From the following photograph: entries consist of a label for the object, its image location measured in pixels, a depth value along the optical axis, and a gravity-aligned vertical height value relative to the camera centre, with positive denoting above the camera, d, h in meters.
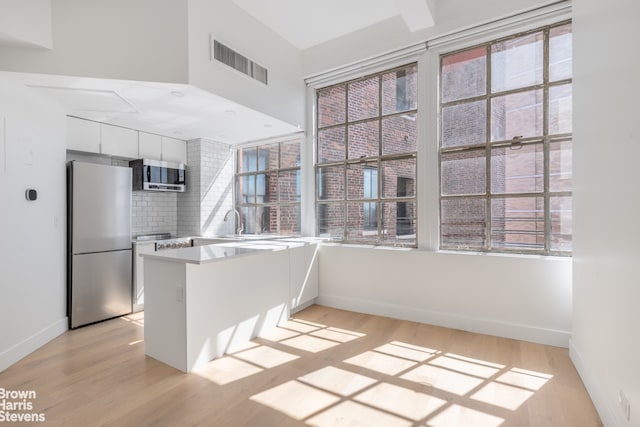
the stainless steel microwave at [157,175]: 4.21 +0.50
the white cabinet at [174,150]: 4.62 +0.93
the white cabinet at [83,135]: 3.63 +0.91
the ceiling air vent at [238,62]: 3.04 +1.57
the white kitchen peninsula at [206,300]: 2.44 -0.77
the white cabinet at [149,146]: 4.34 +0.92
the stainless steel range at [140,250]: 3.95 -0.49
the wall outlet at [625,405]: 1.52 -0.97
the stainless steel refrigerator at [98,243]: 3.42 -0.36
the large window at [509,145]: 2.90 +0.66
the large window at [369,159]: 3.71 +0.67
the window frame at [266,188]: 4.59 +0.42
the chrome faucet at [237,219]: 5.09 -0.13
